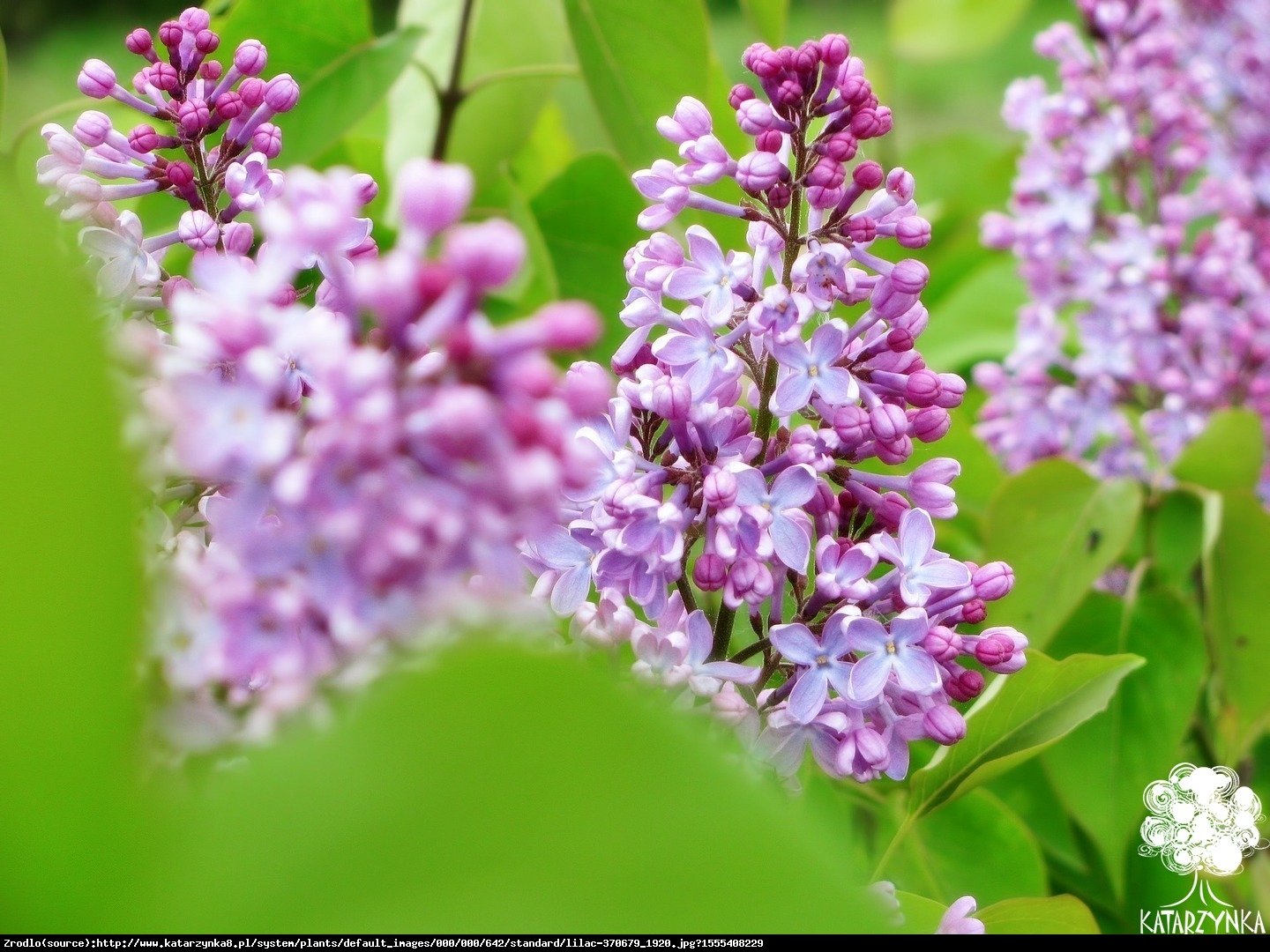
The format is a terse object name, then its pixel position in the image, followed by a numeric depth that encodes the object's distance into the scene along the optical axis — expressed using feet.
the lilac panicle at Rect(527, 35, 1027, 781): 3.14
